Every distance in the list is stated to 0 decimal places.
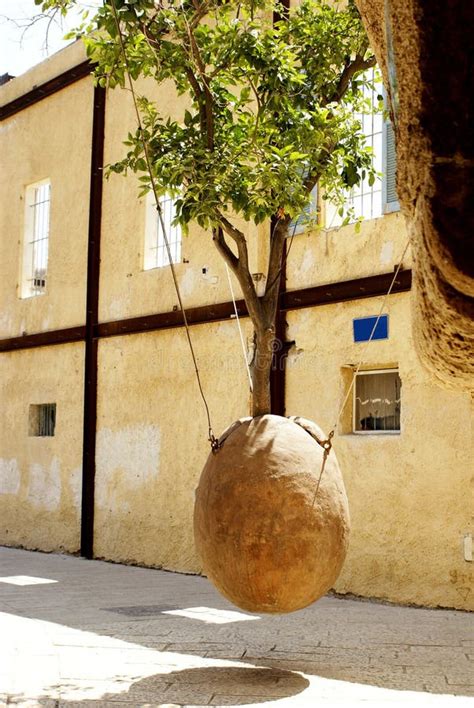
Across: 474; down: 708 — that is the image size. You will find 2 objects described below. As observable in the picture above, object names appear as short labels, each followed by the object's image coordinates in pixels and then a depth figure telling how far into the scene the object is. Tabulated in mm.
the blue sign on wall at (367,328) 9227
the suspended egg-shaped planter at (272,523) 4879
